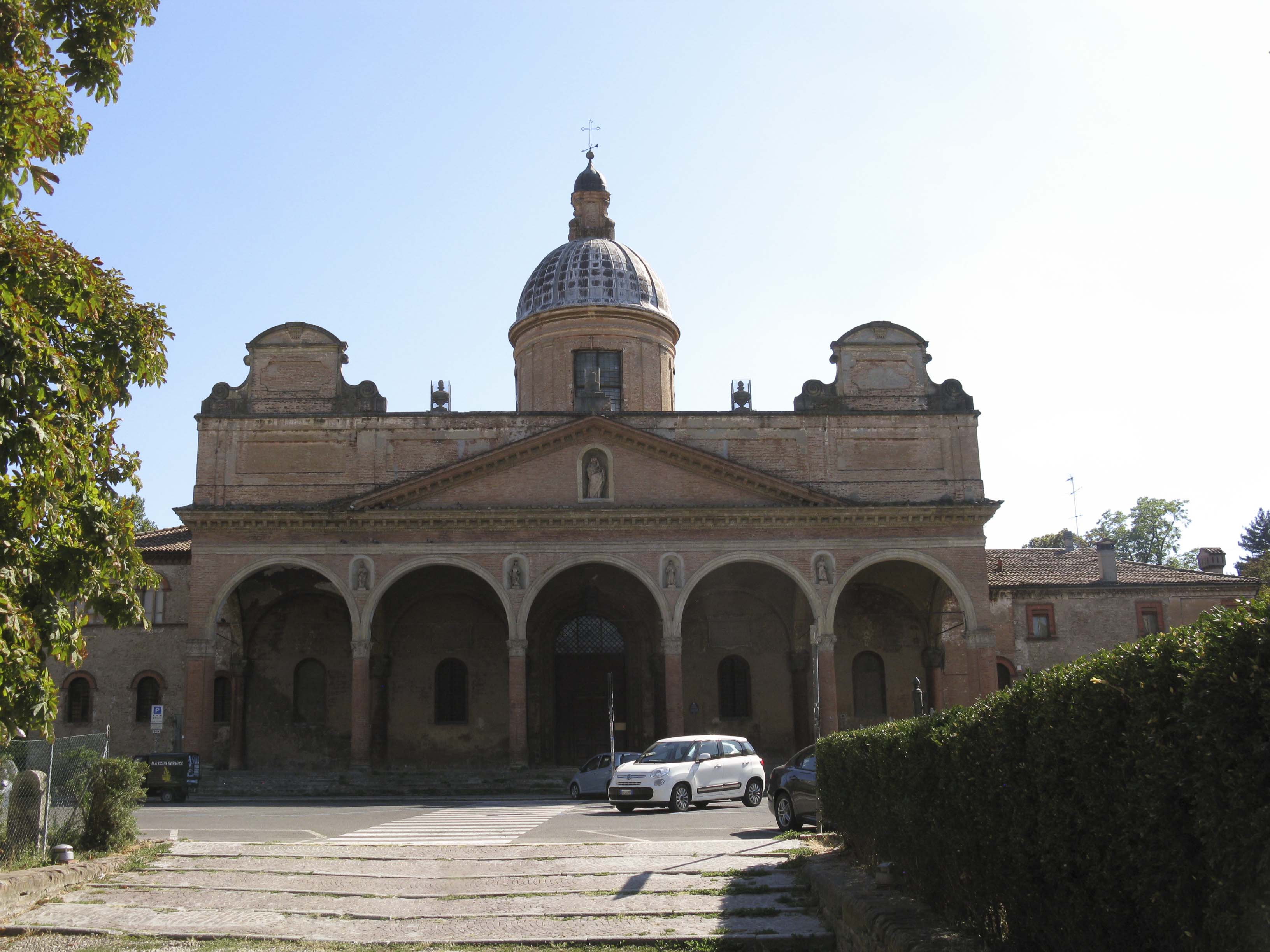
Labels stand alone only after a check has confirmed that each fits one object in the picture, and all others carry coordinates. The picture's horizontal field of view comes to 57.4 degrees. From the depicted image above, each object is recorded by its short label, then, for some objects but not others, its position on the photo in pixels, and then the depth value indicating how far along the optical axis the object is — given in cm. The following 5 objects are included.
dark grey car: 1623
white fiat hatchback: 2173
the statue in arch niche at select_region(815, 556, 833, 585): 3328
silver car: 2781
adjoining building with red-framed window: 4075
